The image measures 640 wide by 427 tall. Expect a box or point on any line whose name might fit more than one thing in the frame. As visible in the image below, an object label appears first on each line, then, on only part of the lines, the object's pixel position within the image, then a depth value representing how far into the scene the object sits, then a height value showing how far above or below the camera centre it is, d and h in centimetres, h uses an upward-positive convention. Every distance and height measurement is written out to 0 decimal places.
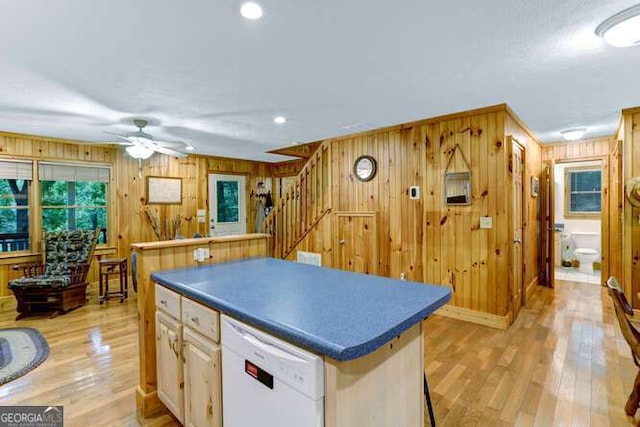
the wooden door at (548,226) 516 -26
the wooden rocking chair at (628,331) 190 -72
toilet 625 -77
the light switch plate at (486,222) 361 -13
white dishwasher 110 -66
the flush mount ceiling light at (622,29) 176 +105
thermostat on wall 416 +24
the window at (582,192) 664 +39
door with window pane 702 +15
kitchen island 110 -44
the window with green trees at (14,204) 459 +11
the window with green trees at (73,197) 496 +24
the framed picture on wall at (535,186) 469 +37
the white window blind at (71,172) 492 +64
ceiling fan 380 +82
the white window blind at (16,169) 456 +62
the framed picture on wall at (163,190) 605 +41
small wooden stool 462 -99
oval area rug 270 -133
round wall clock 459 +63
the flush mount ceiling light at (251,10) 171 +110
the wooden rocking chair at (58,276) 402 -85
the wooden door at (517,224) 369 -16
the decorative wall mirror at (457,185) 376 +31
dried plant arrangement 600 -26
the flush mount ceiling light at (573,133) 443 +108
